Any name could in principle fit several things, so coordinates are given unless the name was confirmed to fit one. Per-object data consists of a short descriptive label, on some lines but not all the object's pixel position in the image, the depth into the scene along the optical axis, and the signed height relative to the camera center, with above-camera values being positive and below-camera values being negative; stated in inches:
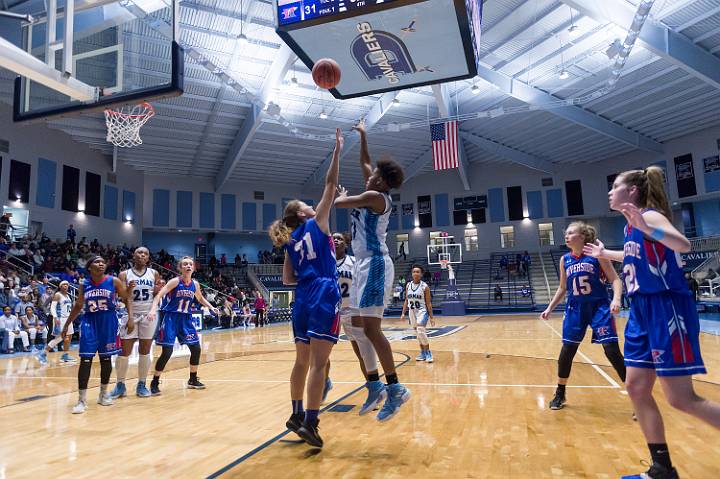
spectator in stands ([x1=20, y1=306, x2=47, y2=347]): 489.4 -20.7
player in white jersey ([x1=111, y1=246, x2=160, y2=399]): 234.7 -11.9
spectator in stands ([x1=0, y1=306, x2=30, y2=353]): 464.1 -23.3
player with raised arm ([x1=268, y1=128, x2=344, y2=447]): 134.5 +0.0
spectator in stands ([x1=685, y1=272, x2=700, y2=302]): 752.3 -7.0
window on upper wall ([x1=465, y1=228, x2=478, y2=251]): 1289.4 +129.5
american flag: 811.4 +241.8
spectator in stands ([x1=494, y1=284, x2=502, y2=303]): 1043.9 -13.4
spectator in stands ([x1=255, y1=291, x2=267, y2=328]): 852.6 -25.7
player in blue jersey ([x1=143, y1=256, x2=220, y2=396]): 245.3 -12.0
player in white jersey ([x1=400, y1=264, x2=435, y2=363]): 337.1 -8.6
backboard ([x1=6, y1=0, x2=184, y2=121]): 279.7 +142.3
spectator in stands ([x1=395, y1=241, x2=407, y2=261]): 1322.2 +109.3
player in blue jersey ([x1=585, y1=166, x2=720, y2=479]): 97.4 -7.2
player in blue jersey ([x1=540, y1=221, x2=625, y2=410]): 180.9 -8.3
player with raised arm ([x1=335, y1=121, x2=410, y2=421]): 144.0 +4.8
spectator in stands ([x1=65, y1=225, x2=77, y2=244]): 841.3 +122.2
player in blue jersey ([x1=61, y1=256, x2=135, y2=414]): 208.6 -8.8
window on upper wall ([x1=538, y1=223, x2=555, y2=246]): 1234.0 +131.5
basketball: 159.3 +72.0
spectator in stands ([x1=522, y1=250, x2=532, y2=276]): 1125.2 +52.4
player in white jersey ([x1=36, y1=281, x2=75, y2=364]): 439.2 -3.6
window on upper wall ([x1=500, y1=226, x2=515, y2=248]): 1264.8 +131.4
